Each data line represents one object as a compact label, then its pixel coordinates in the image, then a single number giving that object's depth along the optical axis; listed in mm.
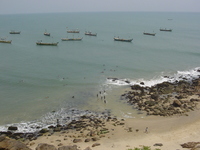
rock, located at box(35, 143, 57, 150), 22306
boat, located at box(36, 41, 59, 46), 89675
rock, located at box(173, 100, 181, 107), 37450
